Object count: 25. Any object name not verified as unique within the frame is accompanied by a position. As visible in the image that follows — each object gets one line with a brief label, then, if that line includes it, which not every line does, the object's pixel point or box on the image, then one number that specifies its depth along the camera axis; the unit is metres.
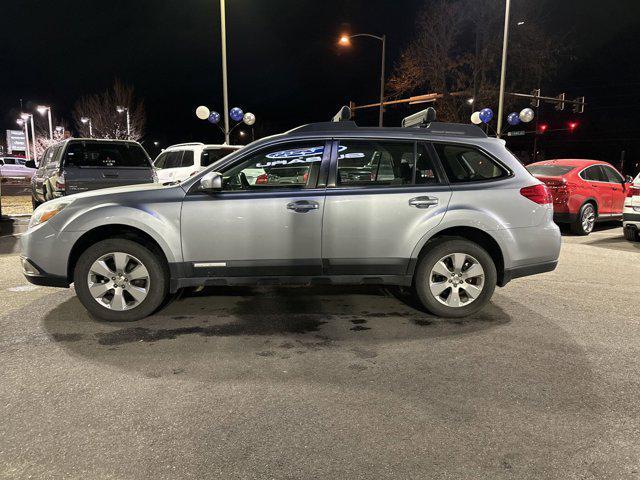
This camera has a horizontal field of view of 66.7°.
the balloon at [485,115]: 20.31
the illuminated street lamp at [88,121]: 48.14
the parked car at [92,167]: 8.99
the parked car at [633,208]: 9.31
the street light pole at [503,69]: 18.45
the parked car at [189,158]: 12.77
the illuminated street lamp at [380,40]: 21.17
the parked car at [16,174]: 26.71
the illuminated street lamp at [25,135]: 55.46
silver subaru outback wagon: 4.61
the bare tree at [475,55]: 26.16
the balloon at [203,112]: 20.31
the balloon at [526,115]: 21.27
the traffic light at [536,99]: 22.81
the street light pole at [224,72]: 18.30
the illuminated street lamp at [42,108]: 52.09
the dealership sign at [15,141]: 52.97
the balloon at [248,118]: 22.89
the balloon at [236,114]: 21.69
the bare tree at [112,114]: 48.84
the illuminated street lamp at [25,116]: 57.09
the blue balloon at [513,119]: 22.57
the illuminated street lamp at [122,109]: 44.34
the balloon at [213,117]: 21.14
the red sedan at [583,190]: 10.86
